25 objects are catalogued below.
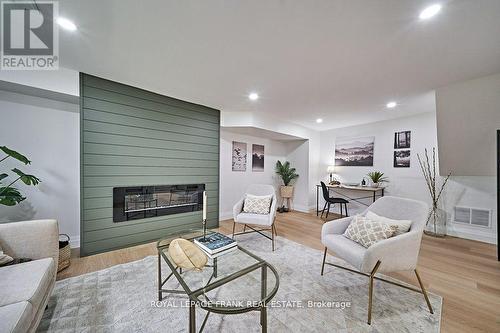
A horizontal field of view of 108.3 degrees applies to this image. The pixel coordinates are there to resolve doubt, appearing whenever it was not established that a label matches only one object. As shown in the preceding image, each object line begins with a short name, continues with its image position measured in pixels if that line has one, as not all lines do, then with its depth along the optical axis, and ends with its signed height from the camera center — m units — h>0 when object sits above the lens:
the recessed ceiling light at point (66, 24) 1.43 +1.15
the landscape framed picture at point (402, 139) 3.73 +0.56
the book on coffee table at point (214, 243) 1.51 -0.69
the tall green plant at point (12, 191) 1.72 -0.28
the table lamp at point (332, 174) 4.62 -0.23
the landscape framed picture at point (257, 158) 4.69 +0.20
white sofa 0.93 -0.73
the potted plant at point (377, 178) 4.03 -0.27
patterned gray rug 1.33 -1.19
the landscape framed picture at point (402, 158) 3.76 +0.17
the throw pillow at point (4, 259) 1.30 -0.69
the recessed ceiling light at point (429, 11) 1.24 +1.10
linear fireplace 2.55 -0.57
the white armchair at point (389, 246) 1.41 -0.70
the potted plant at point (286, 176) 4.95 -0.29
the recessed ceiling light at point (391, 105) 3.01 +1.05
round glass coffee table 1.04 -0.84
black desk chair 4.13 -0.78
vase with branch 3.32 -0.48
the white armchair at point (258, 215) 2.68 -0.77
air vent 2.95 -0.84
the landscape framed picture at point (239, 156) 4.29 +0.22
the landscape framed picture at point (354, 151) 4.30 +0.37
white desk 3.80 -0.60
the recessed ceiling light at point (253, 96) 2.80 +1.10
